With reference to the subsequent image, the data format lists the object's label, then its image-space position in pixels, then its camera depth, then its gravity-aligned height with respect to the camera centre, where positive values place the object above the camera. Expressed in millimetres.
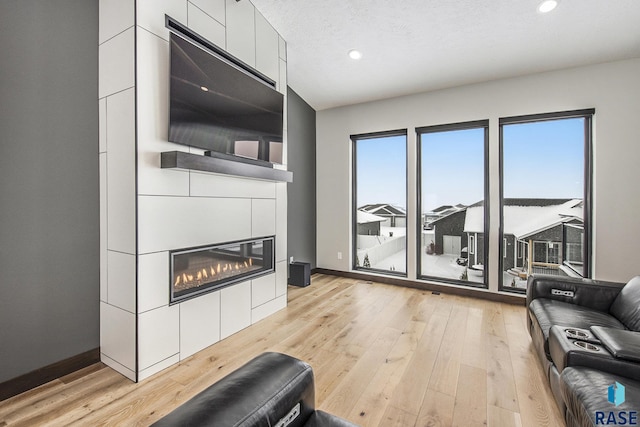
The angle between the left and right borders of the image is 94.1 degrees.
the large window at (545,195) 3512 +234
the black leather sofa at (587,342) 1269 -733
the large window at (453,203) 4043 +162
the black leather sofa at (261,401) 853 -587
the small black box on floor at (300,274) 4377 -891
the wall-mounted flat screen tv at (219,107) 2279 +947
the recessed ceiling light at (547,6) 2617 +1865
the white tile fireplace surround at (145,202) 2111 +88
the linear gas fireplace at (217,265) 2402 -487
